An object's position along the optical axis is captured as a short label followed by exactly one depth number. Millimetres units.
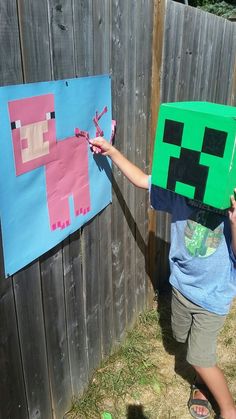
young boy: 2180
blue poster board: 1646
